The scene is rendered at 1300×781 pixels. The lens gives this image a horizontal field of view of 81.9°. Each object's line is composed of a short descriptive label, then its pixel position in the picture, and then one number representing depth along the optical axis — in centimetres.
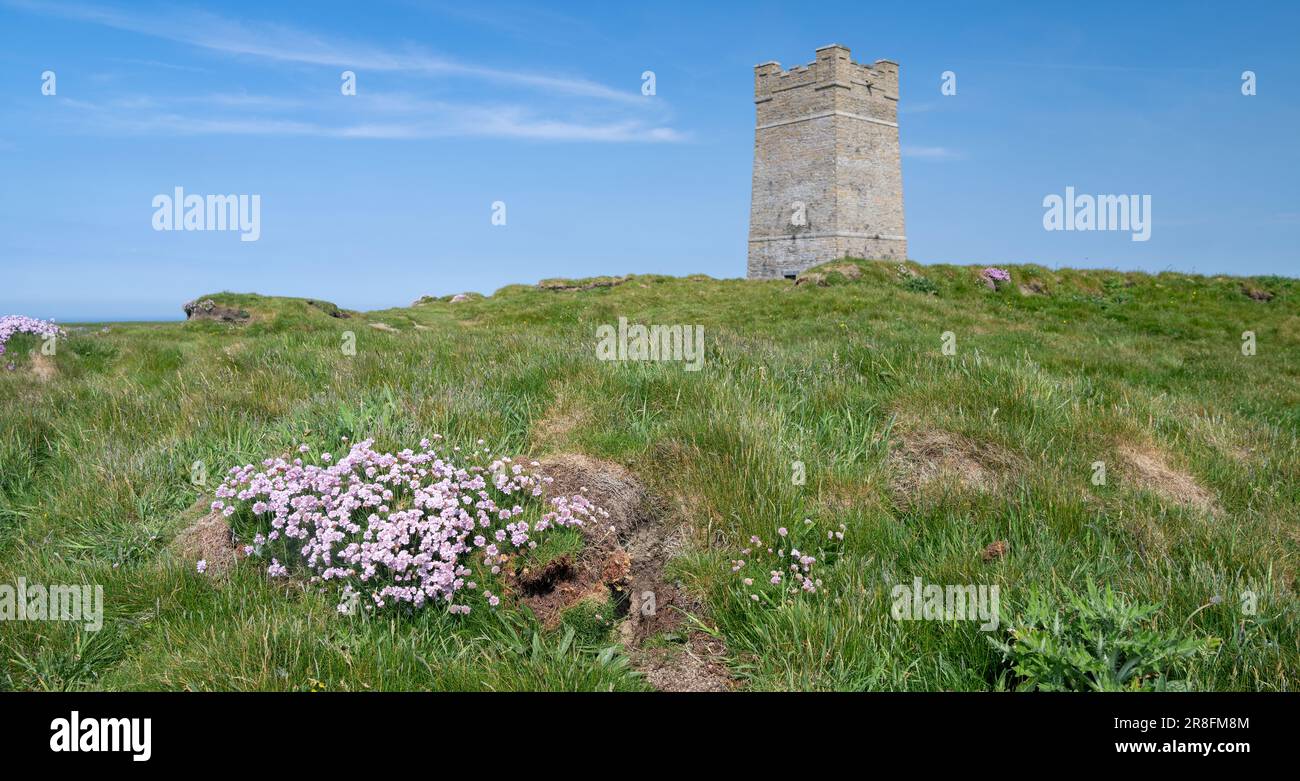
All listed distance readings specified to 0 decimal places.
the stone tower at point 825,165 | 3653
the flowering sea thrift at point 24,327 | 1288
